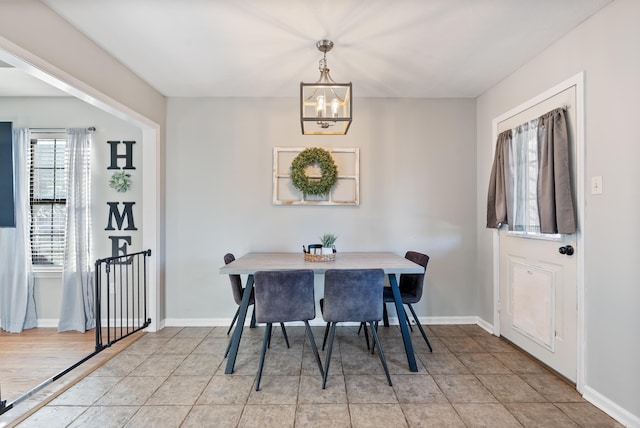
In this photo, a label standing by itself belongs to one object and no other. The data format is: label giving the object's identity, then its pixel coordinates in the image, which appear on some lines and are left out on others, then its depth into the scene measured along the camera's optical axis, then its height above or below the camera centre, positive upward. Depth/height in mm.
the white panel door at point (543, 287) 2246 -609
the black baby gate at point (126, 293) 3357 -887
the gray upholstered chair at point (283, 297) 2232 -610
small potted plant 2863 -259
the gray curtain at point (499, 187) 2920 +302
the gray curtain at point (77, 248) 3357 -361
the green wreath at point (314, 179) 3393 +498
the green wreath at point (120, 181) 3451 +403
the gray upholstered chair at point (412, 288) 2820 -708
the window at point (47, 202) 3502 +163
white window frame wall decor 3518 +428
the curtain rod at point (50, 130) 3468 +1003
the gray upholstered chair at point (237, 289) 2785 -697
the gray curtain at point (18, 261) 3361 -509
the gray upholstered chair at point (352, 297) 2250 -616
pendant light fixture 2201 +852
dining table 2438 -428
